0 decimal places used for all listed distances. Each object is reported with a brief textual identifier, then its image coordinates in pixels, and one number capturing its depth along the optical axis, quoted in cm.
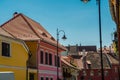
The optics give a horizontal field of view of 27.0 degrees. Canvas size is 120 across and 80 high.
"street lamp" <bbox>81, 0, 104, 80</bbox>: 1405
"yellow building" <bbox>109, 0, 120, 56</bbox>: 1122
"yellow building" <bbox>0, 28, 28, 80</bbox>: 2158
